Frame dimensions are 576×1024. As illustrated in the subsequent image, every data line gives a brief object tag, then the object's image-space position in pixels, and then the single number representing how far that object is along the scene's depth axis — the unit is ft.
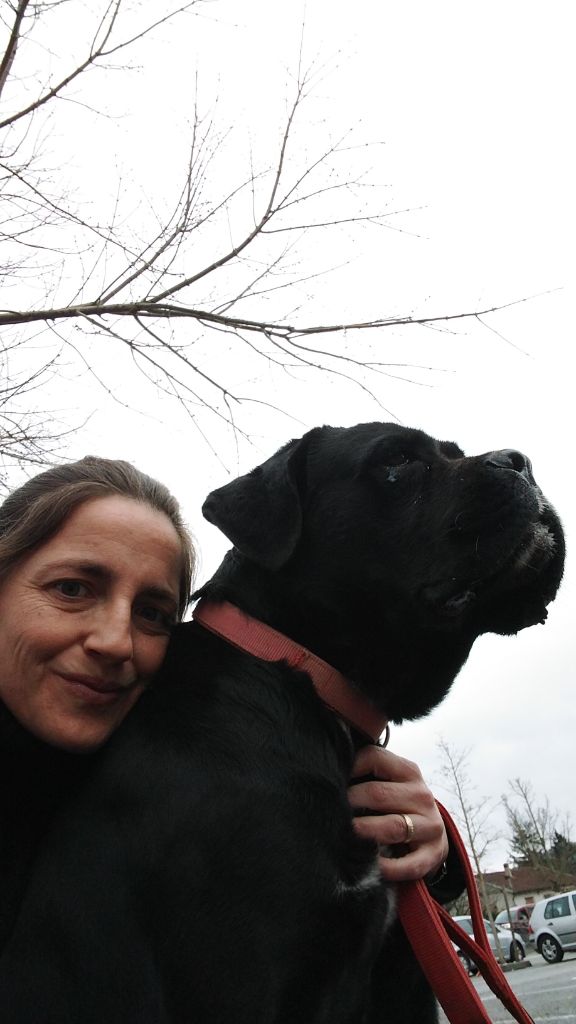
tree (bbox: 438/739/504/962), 140.26
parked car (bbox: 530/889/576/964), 64.67
